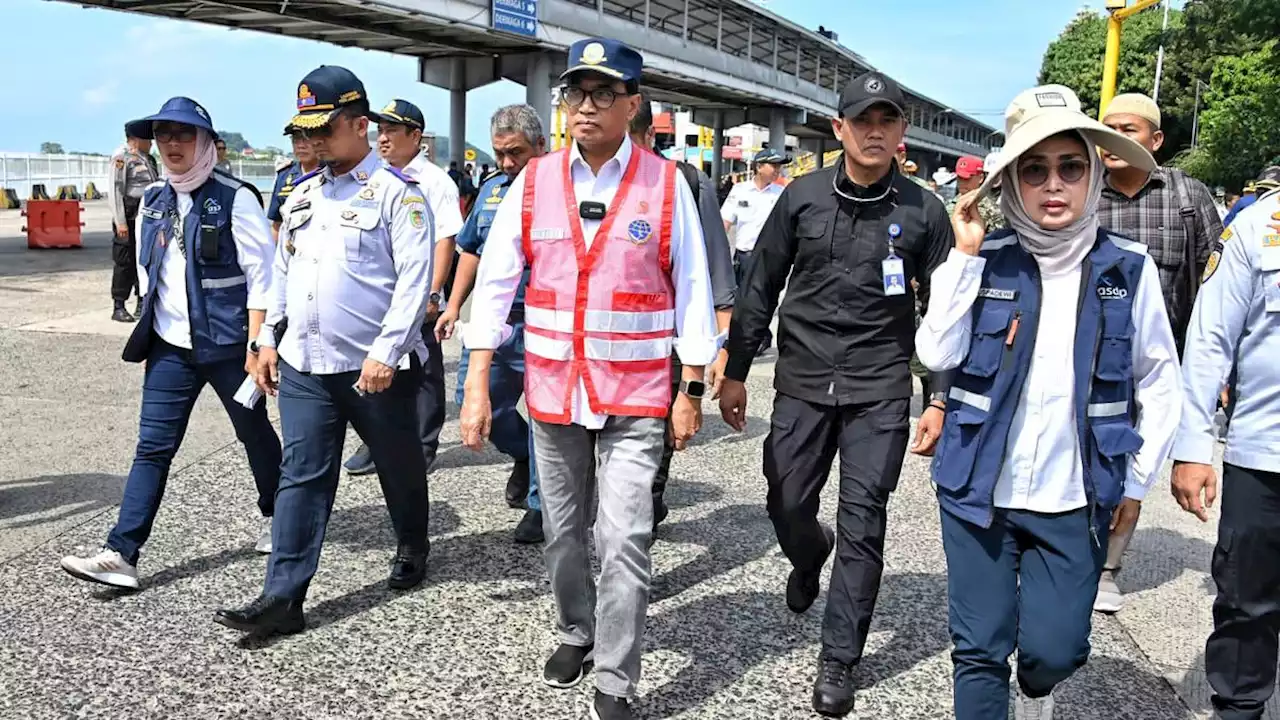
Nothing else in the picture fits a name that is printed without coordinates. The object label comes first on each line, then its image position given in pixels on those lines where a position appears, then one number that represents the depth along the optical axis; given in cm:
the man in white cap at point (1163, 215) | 415
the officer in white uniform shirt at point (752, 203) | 1009
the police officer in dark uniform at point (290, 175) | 511
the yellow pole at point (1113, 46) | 1082
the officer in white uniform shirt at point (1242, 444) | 292
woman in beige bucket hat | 263
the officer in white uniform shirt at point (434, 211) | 532
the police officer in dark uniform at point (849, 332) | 344
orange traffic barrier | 1788
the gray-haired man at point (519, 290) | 507
